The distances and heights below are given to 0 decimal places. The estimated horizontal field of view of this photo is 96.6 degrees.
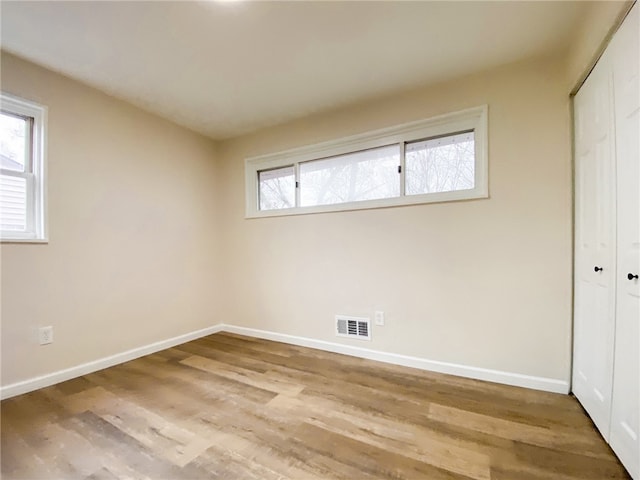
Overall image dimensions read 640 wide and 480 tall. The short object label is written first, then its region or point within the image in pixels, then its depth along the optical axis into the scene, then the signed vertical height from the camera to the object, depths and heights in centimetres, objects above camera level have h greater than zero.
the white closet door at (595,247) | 150 -4
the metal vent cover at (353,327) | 275 -86
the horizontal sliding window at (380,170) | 237 +69
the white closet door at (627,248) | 126 -3
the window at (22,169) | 211 +53
